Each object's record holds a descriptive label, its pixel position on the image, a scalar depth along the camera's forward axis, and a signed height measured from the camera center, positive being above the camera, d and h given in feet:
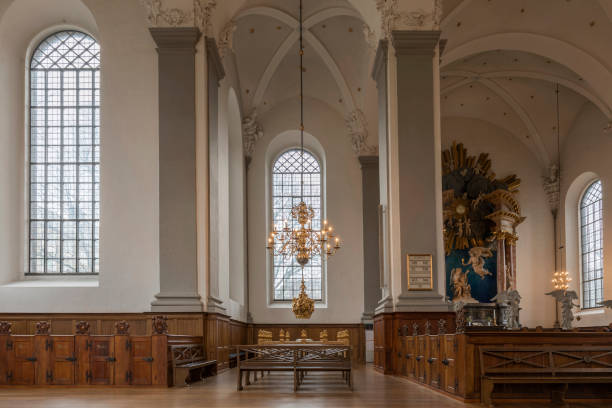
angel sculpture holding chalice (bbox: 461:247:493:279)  75.46 +2.43
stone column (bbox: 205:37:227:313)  41.33 +6.44
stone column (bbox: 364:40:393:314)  42.55 +6.21
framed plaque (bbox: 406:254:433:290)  40.57 +0.57
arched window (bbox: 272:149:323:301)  68.23 +7.74
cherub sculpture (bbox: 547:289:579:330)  40.91 -1.18
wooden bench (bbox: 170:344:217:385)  32.99 -3.67
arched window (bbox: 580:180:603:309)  71.56 +3.79
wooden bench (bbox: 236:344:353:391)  31.37 -3.29
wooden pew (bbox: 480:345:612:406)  24.85 -2.92
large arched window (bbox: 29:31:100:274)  47.09 +8.63
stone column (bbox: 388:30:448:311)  40.70 +6.82
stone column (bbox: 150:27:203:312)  39.83 +6.49
